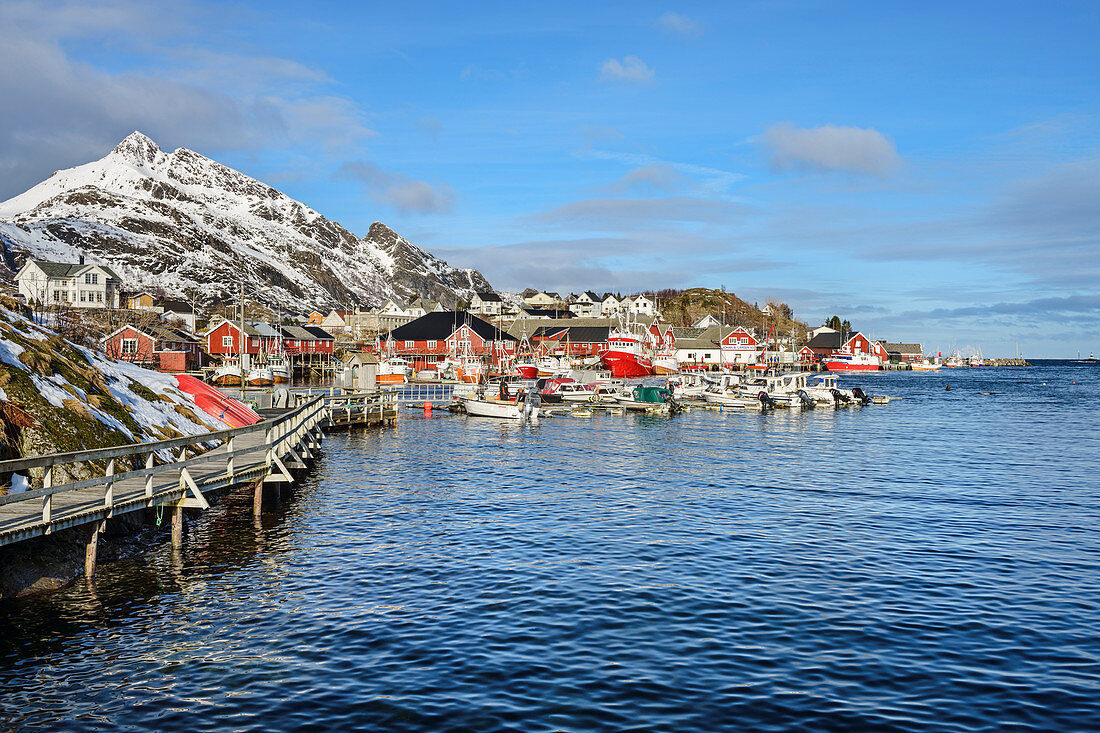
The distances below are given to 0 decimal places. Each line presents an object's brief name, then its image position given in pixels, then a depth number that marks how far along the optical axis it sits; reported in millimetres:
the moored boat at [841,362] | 195750
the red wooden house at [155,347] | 106650
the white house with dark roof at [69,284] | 155500
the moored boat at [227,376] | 97688
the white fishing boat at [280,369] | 110125
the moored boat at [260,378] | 99312
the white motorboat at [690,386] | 90450
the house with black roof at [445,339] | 143125
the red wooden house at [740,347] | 172500
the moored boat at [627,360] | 141375
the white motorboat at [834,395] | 91000
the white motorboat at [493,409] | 70250
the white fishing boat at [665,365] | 150750
